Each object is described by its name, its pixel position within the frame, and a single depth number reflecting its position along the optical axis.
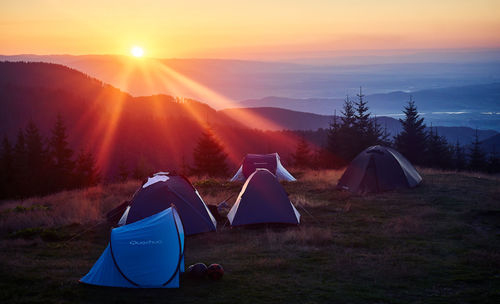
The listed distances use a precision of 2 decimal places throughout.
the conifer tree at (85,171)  46.28
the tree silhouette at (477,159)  44.12
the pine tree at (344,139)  40.19
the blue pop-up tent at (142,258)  7.85
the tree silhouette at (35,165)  43.94
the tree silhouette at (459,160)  45.19
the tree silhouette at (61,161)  45.38
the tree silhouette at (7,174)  42.09
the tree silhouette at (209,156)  42.62
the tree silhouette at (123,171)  47.92
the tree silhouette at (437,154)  43.81
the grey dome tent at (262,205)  13.32
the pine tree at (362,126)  39.81
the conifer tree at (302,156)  45.56
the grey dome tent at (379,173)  18.80
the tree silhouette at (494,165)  42.63
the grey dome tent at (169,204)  12.86
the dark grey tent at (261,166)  25.02
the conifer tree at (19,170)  42.56
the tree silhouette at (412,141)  43.47
